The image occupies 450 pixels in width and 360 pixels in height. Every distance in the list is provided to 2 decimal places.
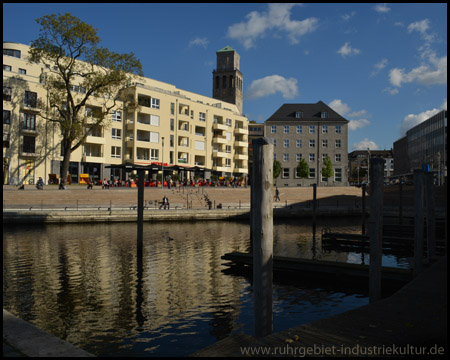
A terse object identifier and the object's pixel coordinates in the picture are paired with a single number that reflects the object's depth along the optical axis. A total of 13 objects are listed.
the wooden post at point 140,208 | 19.16
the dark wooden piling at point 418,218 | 11.77
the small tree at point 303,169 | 78.75
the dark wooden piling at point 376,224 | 8.91
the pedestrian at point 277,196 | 47.59
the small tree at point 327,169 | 78.25
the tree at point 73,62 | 41.31
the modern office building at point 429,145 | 80.56
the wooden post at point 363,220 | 27.21
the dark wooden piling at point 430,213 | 14.40
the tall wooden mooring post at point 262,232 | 6.29
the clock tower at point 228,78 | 116.19
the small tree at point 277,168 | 78.99
